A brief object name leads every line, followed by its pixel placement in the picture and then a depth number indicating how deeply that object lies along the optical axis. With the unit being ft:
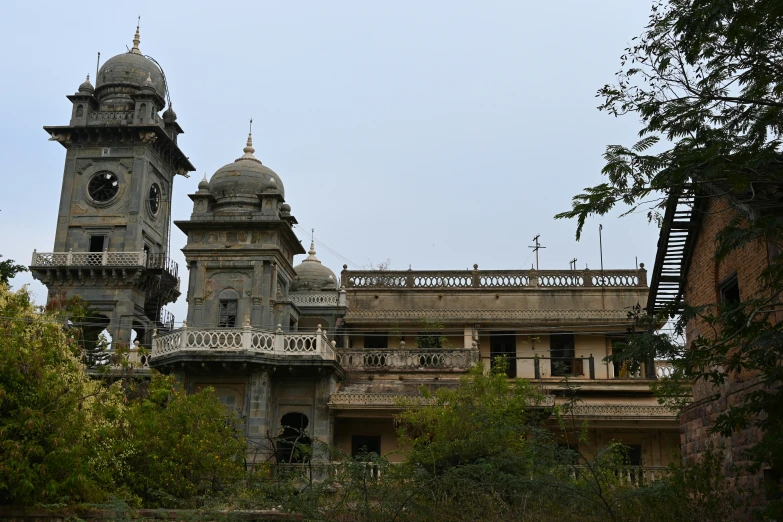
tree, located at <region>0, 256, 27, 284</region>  116.41
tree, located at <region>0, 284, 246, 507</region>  50.06
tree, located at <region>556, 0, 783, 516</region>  36.81
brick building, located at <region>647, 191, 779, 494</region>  49.16
